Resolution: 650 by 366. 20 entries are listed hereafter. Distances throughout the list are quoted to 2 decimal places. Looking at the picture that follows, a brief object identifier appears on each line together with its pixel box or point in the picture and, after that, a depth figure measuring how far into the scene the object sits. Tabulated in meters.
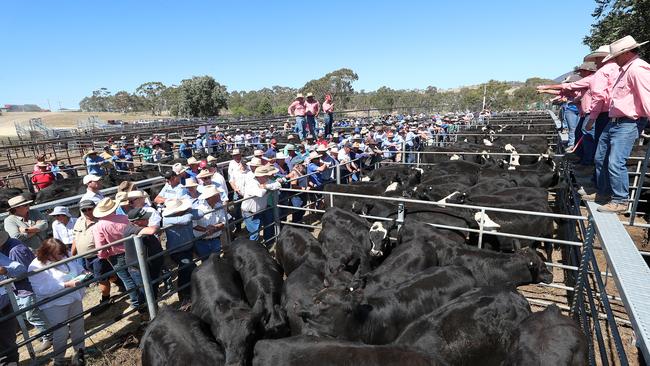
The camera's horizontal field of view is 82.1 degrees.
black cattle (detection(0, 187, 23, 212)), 9.01
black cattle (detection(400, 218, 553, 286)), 4.95
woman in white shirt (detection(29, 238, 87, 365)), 4.04
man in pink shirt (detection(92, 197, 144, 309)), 4.83
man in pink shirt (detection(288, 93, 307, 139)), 14.74
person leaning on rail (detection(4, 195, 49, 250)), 5.15
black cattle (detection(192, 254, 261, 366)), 3.57
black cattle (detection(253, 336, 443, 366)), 3.21
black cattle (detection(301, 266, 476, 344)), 3.98
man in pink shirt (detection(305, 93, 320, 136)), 14.74
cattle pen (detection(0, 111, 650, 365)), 2.18
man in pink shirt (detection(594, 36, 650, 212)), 3.85
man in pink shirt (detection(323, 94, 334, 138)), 15.66
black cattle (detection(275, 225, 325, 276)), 5.80
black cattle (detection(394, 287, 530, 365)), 3.63
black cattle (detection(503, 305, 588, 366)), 3.34
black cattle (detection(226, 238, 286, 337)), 4.15
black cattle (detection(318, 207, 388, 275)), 5.49
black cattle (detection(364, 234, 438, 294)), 4.93
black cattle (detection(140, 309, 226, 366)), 3.56
